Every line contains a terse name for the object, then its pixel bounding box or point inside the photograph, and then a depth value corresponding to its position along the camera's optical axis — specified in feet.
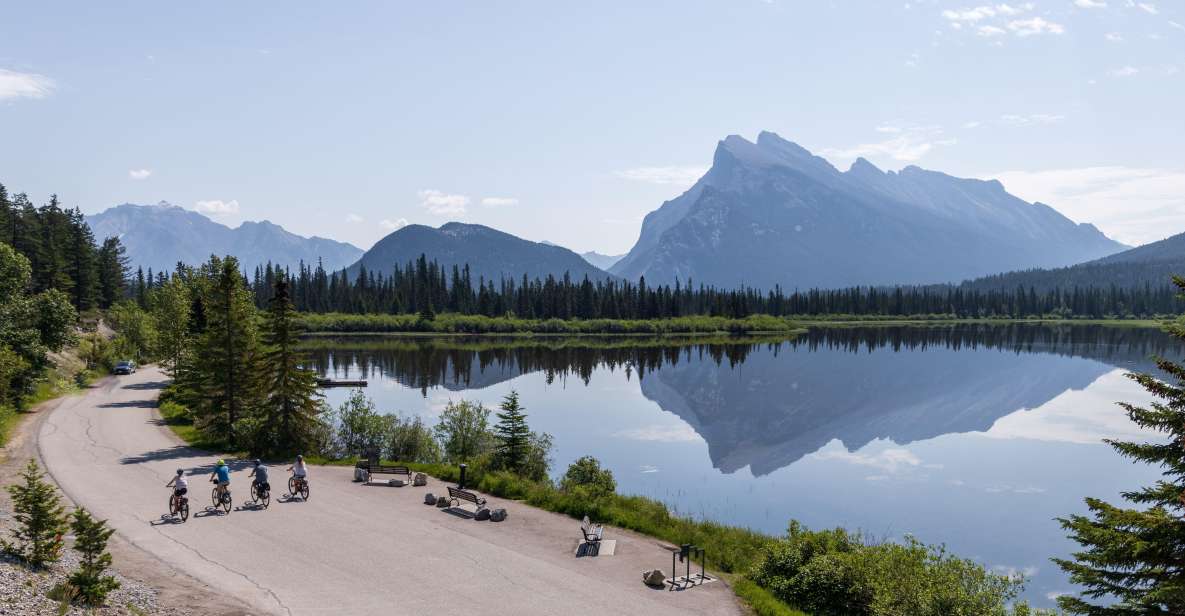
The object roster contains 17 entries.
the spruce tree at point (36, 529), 60.75
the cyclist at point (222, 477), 90.27
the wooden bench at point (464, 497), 92.38
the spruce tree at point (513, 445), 117.29
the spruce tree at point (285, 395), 128.67
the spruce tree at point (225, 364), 144.56
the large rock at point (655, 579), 68.13
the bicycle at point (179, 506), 85.66
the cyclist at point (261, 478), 92.68
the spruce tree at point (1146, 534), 46.42
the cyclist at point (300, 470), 98.07
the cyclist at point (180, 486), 86.43
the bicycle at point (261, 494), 92.68
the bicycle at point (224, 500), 90.48
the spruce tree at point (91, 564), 55.36
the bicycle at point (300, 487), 97.69
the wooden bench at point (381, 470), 110.22
